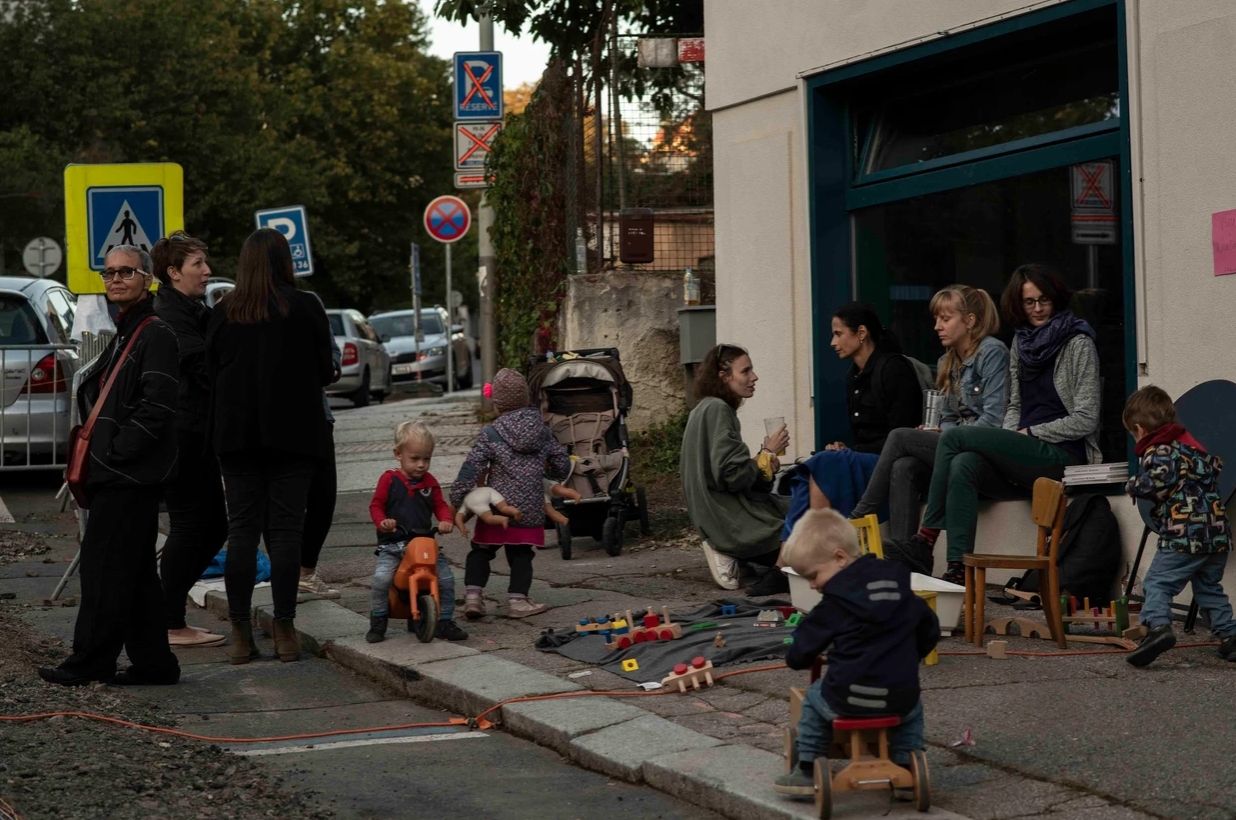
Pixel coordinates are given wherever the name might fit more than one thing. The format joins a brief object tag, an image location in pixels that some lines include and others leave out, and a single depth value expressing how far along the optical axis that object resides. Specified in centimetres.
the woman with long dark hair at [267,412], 831
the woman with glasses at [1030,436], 902
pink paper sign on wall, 835
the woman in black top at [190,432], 861
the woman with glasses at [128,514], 783
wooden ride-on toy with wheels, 524
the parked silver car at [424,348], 3600
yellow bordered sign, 1328
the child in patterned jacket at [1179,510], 761
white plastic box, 772
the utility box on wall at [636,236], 1711
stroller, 1185
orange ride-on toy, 843
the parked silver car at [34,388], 1566
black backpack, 886
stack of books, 891
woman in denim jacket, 938
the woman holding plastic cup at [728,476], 1006
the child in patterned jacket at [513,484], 926
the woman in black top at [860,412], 980
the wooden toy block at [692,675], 730
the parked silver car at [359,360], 2933
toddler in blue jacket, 537
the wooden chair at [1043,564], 778
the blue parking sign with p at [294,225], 1823
